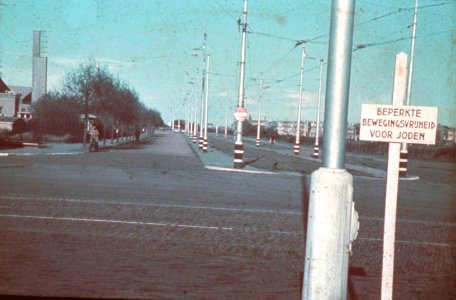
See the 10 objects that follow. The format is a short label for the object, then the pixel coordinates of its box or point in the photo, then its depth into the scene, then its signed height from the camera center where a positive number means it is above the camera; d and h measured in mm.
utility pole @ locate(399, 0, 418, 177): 27816 +2429
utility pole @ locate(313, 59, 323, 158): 47575 +1563
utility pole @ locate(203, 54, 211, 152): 48816 -277
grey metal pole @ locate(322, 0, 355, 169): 4512 +337
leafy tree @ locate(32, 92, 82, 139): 60134 -106
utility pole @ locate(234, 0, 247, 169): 28422 +1202
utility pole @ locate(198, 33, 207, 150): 52756 +4222
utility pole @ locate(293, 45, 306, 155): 50809 +2484
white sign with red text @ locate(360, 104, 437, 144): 4750 +102
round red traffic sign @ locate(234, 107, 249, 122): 29500 +635
